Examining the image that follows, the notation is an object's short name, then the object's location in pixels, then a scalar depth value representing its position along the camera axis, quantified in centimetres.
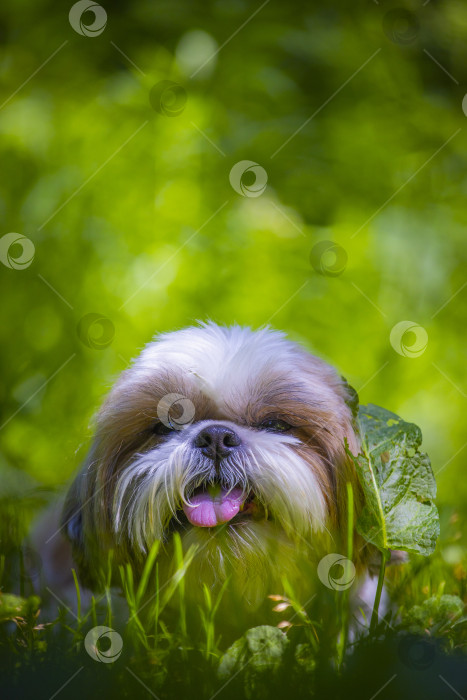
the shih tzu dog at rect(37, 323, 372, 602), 146
